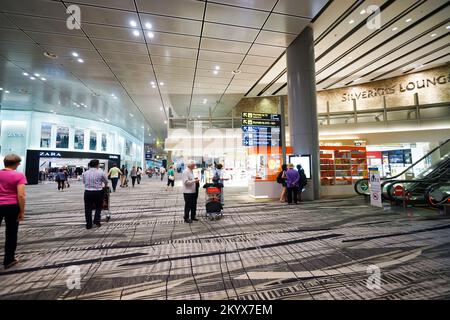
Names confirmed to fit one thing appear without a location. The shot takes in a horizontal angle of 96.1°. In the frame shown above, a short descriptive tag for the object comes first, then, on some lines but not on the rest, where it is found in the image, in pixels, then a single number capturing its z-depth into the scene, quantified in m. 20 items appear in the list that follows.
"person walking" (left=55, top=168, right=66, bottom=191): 12.32
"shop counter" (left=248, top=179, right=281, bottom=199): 8.03
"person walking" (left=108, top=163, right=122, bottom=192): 10.45
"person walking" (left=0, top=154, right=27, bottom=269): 2.46
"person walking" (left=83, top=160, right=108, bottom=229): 4.26
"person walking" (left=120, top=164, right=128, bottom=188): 14.65
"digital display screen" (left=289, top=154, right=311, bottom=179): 7.43
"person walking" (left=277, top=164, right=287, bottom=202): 7.23
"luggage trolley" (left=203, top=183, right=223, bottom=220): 5.00
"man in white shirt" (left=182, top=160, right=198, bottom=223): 4.71
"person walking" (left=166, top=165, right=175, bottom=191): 12.36
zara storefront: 16.88
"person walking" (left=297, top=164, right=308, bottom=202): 7.14
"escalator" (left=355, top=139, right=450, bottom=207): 5.59
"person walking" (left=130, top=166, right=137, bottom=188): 14.03
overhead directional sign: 7.64
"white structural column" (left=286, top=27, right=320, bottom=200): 7.50
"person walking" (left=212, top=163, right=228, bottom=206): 6.03
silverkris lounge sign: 11.86
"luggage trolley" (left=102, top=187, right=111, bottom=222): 4.71
